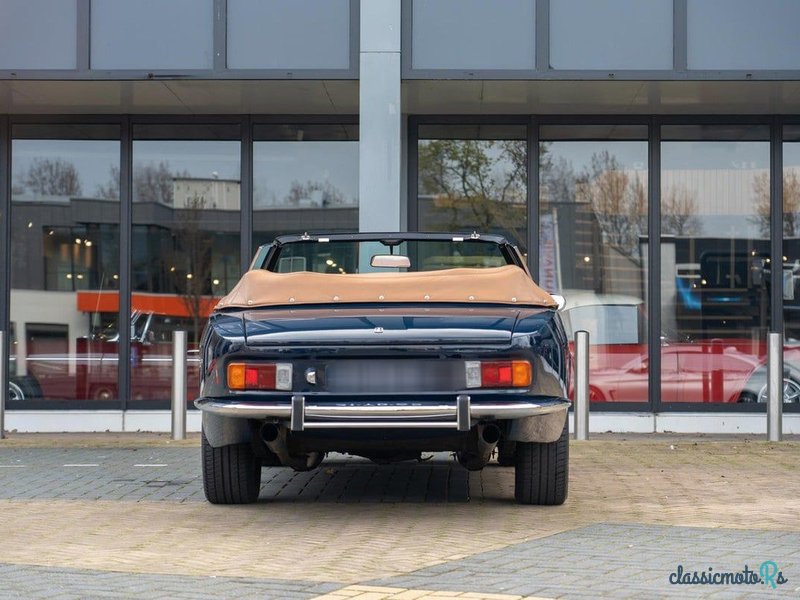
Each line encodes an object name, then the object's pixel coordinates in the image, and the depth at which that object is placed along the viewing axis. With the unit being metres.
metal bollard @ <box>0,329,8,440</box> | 11.19
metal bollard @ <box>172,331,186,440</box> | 10.94
